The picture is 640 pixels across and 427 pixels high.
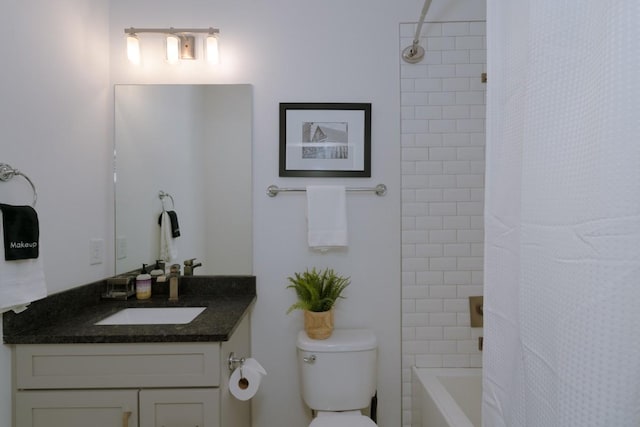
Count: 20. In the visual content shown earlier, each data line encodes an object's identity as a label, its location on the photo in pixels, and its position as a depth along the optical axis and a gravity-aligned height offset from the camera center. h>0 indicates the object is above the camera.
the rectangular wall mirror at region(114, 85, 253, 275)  1.63 +0.22
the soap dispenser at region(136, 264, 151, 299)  1.56 -0.41
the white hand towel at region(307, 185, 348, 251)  1.57 -0.05
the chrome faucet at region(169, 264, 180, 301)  1.55 -0.39
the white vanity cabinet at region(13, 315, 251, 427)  1.06 -0.63
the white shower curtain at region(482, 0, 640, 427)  0.42 -0.01
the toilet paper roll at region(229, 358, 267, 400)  1.19 -0.70
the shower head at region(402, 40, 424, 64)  1.61 +0.82
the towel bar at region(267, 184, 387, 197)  1.63 +0.10
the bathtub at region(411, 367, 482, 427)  1.41 -0.92
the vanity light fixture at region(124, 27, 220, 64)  1.56 +0.86
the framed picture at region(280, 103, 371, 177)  1.64 +0.36
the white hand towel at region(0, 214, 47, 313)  0.96 -0.25
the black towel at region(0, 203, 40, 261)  0.97 -0.08
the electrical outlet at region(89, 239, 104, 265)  1.49 -0.22
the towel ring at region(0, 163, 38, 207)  1.03 +0.12
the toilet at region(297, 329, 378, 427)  1.43 -0.80
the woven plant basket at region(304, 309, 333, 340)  1.47 -0.57
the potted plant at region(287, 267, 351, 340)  1.47 -0.46
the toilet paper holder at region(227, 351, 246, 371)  1.20 -0.63
